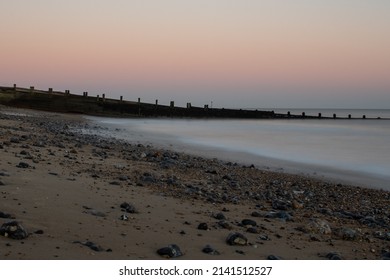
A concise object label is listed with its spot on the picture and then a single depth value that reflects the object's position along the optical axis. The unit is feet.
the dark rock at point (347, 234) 17.26
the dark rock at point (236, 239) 14.74
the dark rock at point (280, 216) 19.70
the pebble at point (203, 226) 16.44
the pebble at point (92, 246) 12.66
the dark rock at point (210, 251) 13.56
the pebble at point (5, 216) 14.42
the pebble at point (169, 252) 12.90
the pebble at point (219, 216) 18.47
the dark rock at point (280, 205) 22.39
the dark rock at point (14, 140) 36.50
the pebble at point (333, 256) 14.37
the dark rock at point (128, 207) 17.87
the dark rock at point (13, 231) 12.56
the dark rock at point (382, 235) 17.89
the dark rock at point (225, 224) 16.97
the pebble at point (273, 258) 13.52
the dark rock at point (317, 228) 17.81
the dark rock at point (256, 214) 19.92
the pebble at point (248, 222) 17.79
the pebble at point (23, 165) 24.43
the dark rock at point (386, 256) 14.79
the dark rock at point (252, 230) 16.72
